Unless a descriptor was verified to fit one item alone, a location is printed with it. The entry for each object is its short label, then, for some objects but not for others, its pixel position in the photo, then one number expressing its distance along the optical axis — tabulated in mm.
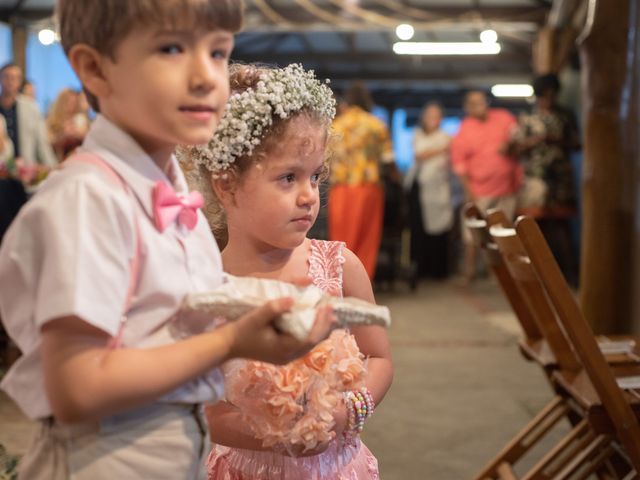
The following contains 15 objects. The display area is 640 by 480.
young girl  1959
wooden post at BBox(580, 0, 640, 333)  4668
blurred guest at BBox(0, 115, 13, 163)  6245
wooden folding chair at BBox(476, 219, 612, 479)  2930
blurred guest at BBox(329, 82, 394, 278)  8586
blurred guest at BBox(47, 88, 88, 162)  7615
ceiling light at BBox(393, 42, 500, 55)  14898
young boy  1122
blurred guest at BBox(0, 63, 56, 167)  7340
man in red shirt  10203
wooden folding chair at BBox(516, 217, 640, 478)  2525
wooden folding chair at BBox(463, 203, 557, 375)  3395
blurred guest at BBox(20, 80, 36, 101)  8141
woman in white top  10953
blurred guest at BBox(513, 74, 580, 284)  9836
